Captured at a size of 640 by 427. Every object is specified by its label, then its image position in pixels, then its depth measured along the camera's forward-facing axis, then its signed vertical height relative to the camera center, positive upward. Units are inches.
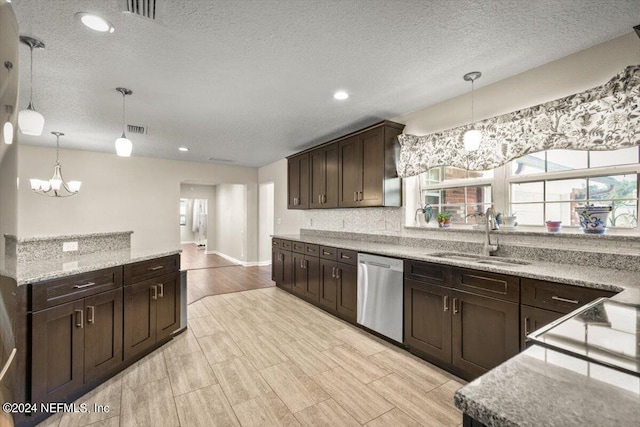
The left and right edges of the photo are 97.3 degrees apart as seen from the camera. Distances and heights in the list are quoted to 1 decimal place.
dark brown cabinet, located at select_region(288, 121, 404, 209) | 136.1 +24.9
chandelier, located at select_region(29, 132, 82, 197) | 154.6 +18.1
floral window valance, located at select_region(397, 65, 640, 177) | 74.0 +27.5
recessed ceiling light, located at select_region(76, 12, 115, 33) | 68.5 +48.7
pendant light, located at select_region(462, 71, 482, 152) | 97.7 +27.8
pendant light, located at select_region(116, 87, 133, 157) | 104.9 +26.7
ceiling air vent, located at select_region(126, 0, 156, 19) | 64.2 +48.6
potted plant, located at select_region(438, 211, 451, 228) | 122.2 -1.9
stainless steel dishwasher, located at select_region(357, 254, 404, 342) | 107.9 -32.1
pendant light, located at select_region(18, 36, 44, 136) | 78.7 +28.0
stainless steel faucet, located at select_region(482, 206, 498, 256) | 100.6 -5.9
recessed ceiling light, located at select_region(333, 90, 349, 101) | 111.7 +49.1
